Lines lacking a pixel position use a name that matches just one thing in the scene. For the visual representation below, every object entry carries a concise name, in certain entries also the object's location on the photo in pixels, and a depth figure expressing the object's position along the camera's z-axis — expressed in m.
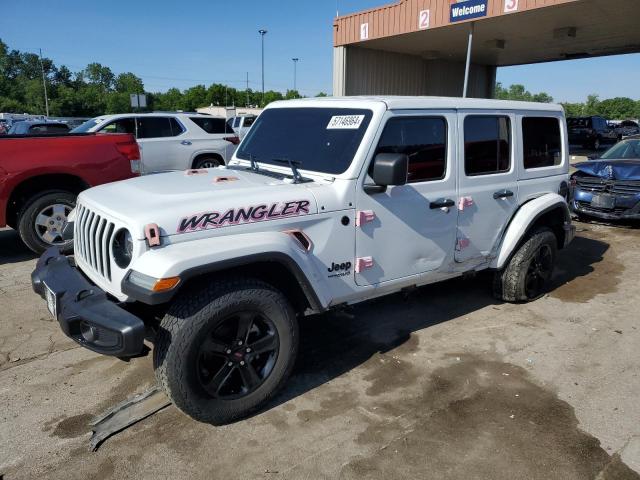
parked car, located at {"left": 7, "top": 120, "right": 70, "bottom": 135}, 14.03
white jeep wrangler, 2.74
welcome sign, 12.52
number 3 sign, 11.74
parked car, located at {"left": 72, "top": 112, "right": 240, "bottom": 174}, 10.18
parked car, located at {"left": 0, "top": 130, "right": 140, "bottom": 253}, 5.73
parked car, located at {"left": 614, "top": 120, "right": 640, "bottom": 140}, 30.64
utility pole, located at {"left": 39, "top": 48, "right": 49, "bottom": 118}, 71.28
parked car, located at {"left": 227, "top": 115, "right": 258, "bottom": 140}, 21.34
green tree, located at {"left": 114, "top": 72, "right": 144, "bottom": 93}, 120.85
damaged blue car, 8.07
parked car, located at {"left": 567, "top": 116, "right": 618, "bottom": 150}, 26.28
